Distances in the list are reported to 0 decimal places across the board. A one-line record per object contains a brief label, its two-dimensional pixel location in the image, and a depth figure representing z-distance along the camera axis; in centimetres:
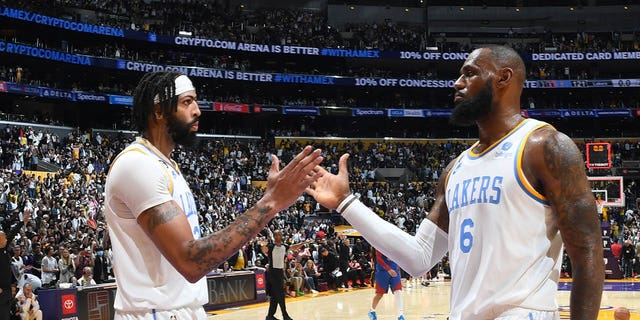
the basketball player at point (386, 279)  1356
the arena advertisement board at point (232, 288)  1672
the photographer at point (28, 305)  1203
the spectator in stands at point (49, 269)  1521
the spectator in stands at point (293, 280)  2056
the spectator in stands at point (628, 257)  2647
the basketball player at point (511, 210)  303
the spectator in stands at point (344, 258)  2291
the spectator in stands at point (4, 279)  920
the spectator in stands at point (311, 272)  2166
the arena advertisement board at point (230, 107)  4447
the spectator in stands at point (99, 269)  1653
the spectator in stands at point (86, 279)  1454
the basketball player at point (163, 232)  308
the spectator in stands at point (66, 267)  1540
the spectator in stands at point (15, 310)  1202
